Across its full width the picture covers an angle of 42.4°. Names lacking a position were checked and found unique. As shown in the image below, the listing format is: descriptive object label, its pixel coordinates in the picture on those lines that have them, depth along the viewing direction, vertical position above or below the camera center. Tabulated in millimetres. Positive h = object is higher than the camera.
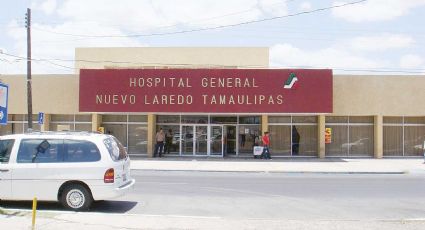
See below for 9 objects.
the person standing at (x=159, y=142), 30261 -469
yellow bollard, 8341 -1224
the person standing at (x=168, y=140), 31797 -369
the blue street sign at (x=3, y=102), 11875 +652
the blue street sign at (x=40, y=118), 28812 +763
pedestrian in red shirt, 29484 -600
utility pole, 28453 +3461
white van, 11164 -759
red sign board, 29328 +2353
